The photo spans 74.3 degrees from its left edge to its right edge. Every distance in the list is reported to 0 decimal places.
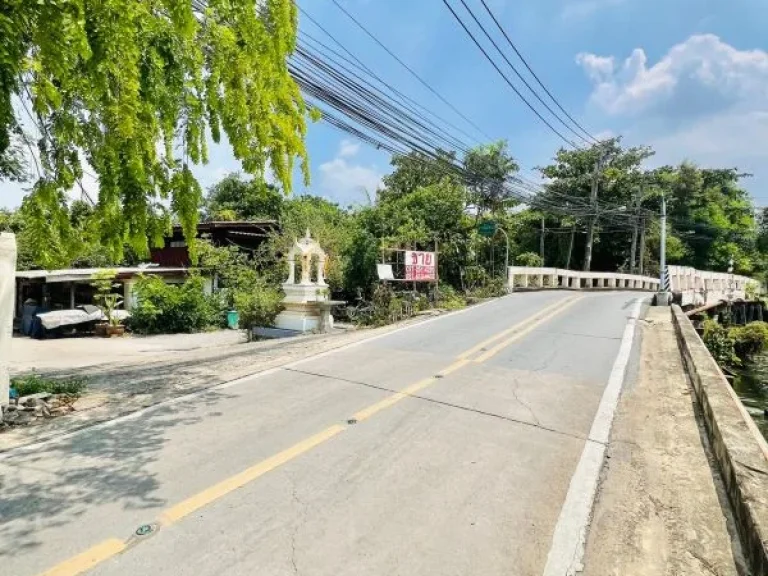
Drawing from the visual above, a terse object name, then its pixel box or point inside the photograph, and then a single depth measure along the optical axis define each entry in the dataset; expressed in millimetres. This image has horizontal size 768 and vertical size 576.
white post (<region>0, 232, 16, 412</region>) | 5625
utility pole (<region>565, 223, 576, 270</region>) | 45000
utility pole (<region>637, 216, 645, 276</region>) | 43625
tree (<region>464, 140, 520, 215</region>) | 38156
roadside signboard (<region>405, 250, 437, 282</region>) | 18803
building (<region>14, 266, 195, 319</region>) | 21344
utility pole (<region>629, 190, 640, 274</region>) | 43453
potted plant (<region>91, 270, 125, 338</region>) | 19528
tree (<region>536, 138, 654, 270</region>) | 45812
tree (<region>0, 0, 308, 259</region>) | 3398
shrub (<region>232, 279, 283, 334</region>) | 17453
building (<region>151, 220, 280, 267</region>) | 26077
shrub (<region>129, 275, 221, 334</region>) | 19969
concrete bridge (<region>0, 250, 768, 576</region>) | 3135
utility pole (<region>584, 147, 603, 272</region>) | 44812
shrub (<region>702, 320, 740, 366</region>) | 20000
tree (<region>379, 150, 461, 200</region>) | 35094
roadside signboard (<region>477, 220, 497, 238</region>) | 25031
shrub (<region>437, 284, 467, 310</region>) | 19109
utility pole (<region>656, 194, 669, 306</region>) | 20391
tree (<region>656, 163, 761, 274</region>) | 49375
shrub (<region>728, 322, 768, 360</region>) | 22156
